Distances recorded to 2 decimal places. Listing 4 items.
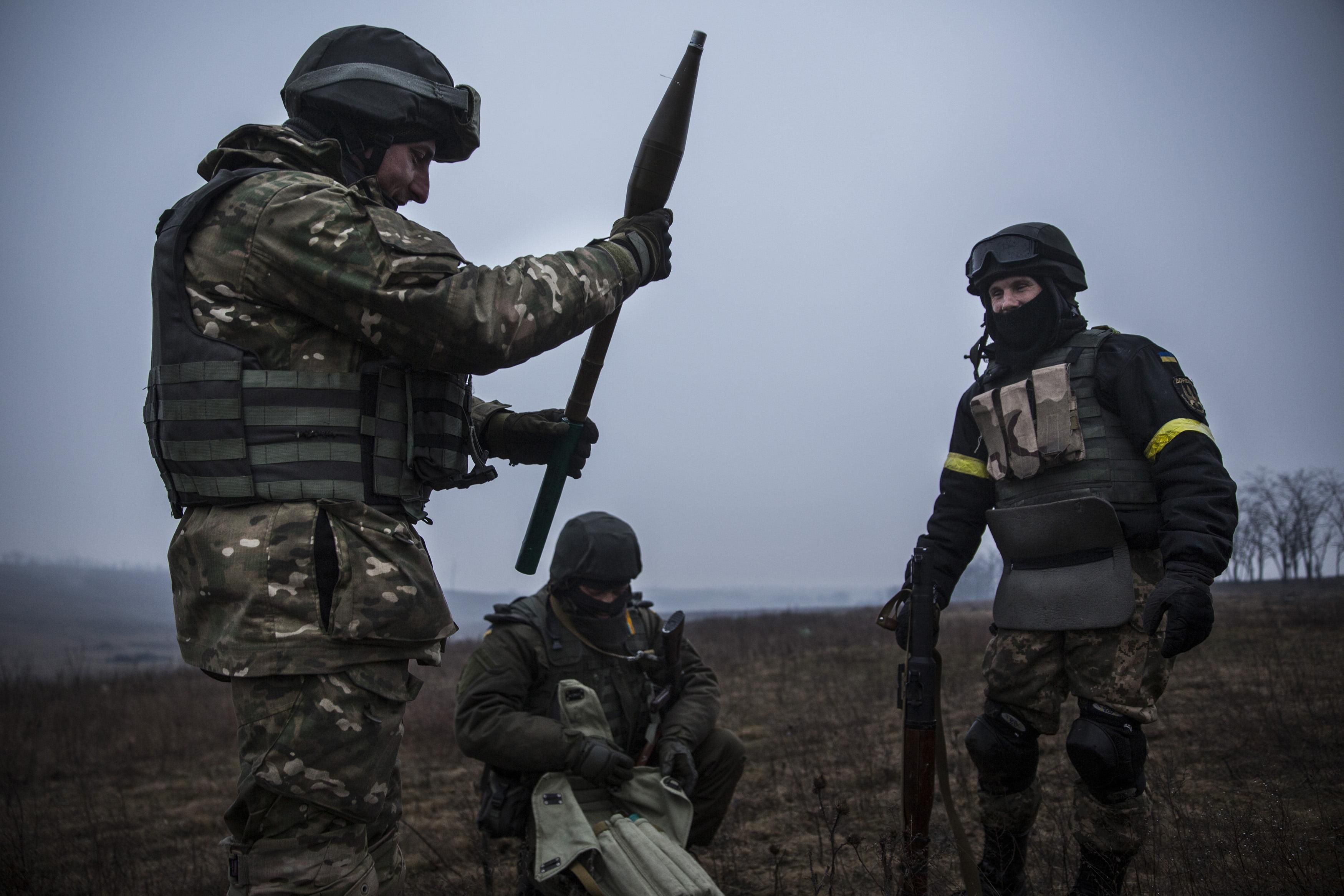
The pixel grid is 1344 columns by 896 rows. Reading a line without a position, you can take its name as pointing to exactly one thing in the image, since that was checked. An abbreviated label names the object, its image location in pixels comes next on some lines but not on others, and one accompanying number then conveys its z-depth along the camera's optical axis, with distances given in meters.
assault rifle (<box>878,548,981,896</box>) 2.96
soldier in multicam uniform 1.90
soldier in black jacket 3.00
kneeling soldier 3.62
